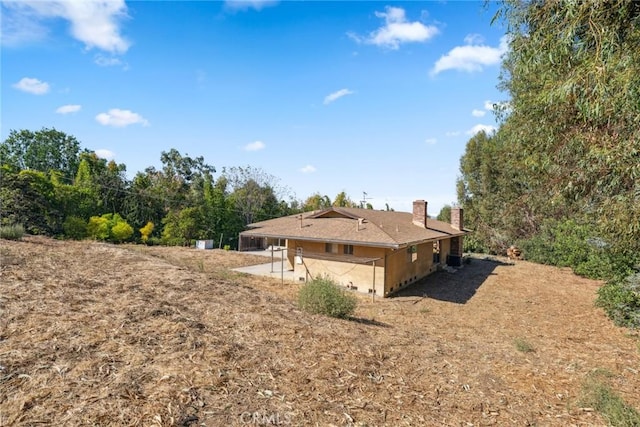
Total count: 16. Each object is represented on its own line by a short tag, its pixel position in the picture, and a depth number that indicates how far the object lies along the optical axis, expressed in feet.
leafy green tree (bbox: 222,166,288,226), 125.29
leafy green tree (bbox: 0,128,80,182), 160.15
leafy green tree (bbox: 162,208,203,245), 105.40
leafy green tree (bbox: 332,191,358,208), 163.53
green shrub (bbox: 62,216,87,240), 88.79
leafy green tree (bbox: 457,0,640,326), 17.83
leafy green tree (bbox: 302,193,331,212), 156.54
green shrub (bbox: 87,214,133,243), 92.43
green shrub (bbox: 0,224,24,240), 45.06
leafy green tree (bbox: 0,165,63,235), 79.92
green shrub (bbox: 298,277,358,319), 30.35
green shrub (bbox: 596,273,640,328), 37.05
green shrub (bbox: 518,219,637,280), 46.72
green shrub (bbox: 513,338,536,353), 27.96
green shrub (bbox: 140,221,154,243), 102.89
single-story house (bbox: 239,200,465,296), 52.24
